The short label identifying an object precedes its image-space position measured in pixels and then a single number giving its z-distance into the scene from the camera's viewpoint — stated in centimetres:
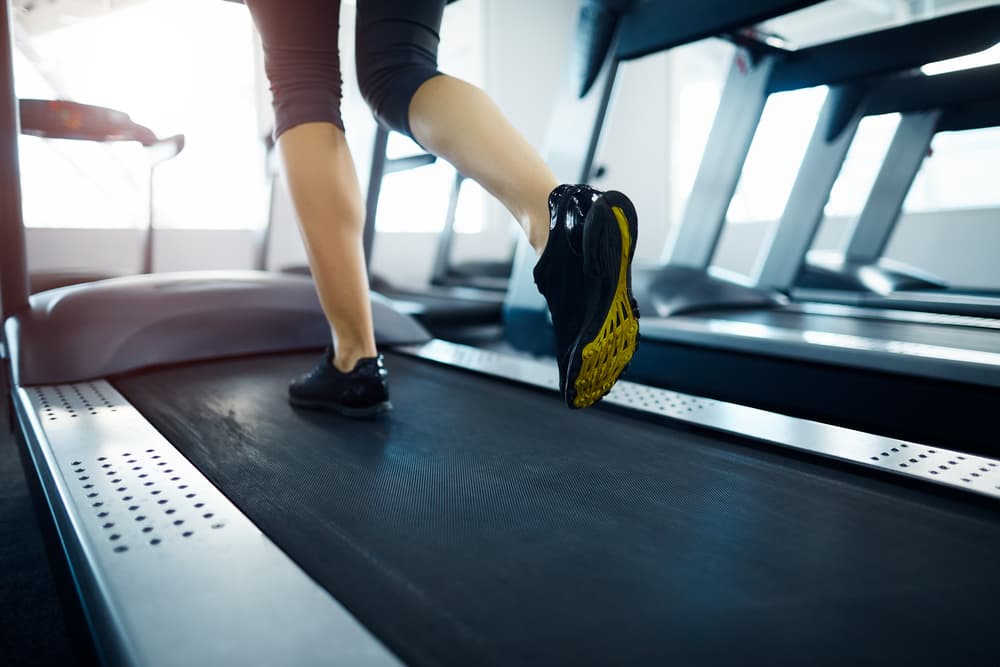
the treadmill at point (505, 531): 49
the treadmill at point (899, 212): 269
